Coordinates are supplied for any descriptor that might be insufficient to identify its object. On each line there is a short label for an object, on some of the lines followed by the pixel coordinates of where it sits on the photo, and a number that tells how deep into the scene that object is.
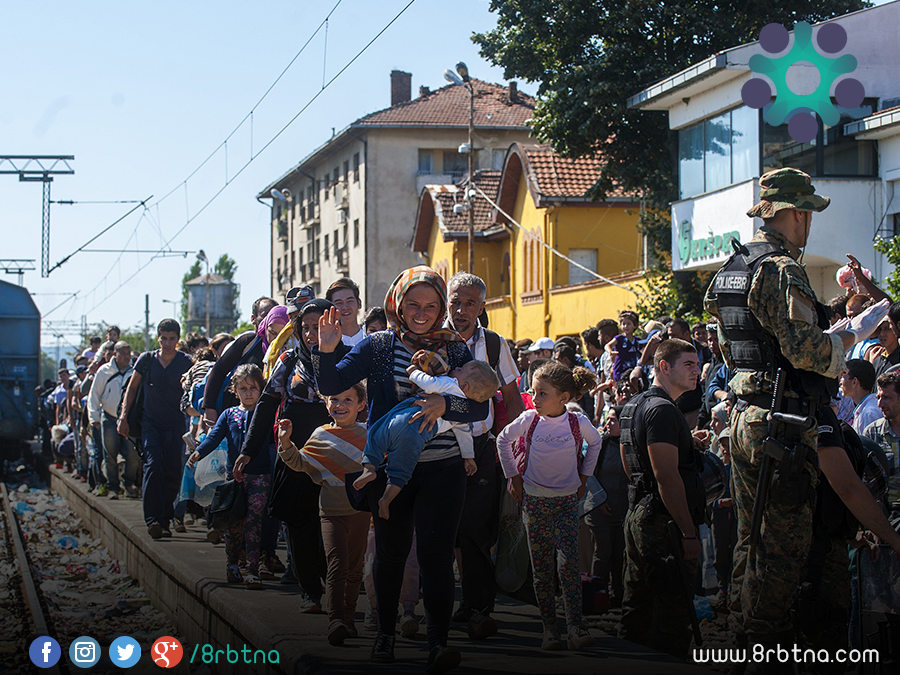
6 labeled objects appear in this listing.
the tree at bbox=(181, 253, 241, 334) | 102.00
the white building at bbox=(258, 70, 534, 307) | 52.88
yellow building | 32.09
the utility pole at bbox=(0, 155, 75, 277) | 34.81
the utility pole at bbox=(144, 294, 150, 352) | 74.66
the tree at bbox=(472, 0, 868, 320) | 26.47
